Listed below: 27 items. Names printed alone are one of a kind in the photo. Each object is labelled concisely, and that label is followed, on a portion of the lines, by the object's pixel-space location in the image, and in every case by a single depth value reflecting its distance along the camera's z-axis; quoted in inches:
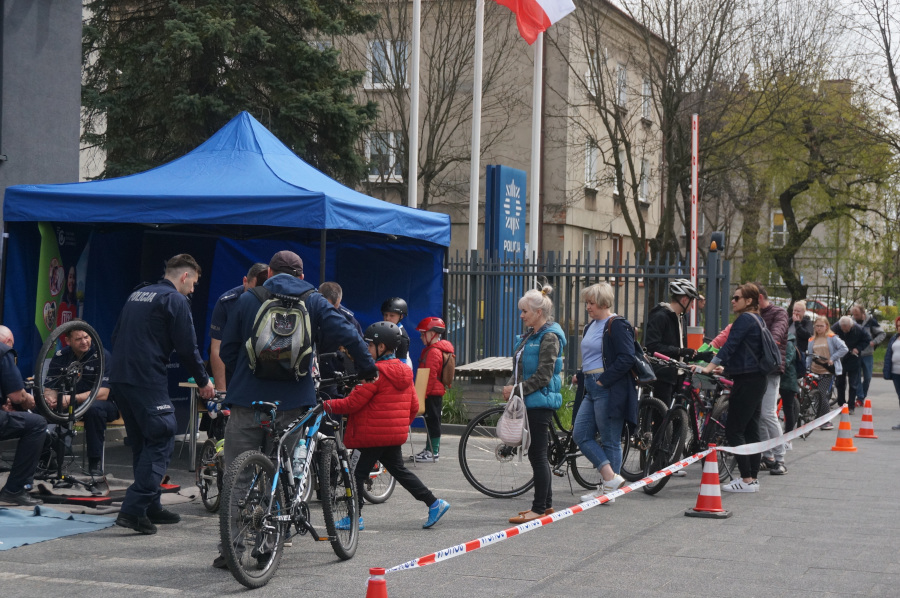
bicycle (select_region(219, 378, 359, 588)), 223.5
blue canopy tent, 376.5
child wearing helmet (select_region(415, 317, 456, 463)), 427.8
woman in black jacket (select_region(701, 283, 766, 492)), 359.3
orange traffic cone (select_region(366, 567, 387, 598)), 169.8
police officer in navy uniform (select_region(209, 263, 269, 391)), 323.9
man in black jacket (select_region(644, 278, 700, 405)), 389.1
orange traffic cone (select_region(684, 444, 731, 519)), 323.9
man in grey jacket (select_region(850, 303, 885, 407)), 718.7
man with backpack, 243.1
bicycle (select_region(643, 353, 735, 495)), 368.8
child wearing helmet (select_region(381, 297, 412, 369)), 374.6
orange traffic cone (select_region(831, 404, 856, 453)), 519.8
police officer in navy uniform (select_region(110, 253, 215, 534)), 281.9
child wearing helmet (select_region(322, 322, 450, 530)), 275.9
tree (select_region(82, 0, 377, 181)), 749.9
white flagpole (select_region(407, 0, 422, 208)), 700.0
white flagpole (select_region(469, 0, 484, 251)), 714.2
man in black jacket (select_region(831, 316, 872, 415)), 702.5
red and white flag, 701.3
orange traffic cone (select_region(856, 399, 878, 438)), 584.0
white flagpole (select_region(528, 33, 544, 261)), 721.6
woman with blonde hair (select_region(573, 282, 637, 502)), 333.1
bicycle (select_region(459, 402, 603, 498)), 349.1
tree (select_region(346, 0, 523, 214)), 1138.7
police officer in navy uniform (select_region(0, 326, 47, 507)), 320.5
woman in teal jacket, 307.0
